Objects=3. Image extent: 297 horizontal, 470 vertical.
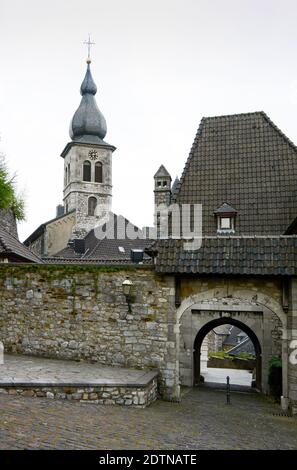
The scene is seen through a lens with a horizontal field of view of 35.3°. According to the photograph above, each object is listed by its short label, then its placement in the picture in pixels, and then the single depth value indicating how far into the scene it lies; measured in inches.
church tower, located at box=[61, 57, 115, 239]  1806.1
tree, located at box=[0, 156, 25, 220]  491.2
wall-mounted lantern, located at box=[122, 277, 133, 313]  419.8
